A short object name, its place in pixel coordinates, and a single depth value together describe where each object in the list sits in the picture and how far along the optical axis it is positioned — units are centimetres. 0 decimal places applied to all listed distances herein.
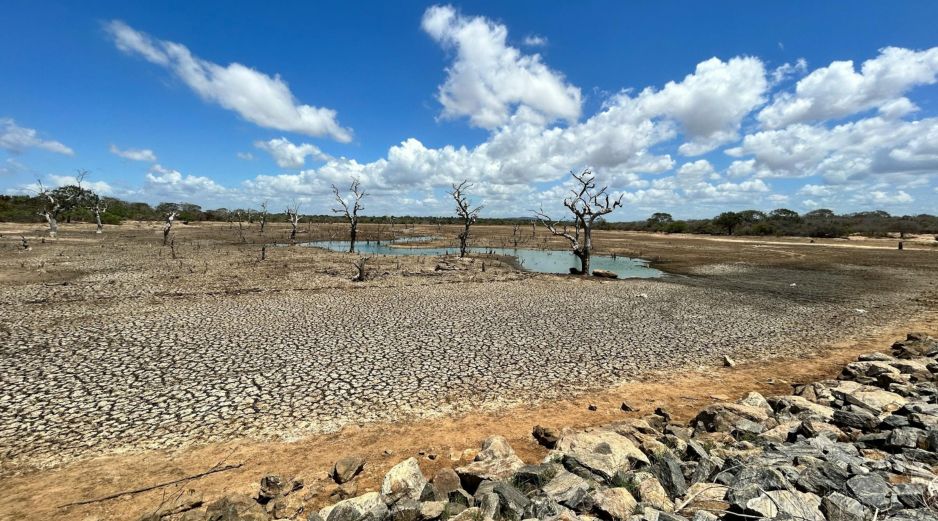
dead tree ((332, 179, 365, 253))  4864
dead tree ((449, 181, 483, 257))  4271
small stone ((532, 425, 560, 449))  864
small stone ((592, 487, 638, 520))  530
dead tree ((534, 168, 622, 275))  3500
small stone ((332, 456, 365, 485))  725
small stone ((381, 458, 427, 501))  637
